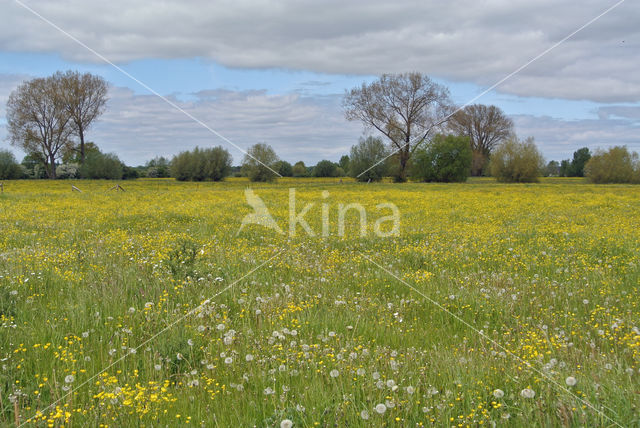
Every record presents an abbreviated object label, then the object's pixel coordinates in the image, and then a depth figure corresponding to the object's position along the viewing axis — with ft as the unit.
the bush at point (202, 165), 183.62
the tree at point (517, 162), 233.55
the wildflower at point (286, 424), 10.06
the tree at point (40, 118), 192.75
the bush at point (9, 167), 231.30
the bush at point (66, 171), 237.66
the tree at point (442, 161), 220.43
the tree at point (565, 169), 345.72
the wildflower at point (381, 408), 10.37
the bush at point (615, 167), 224.33
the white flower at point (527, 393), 10.96
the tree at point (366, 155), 187.73
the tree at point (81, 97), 206.90
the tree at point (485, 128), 326.44
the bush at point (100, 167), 230.89
